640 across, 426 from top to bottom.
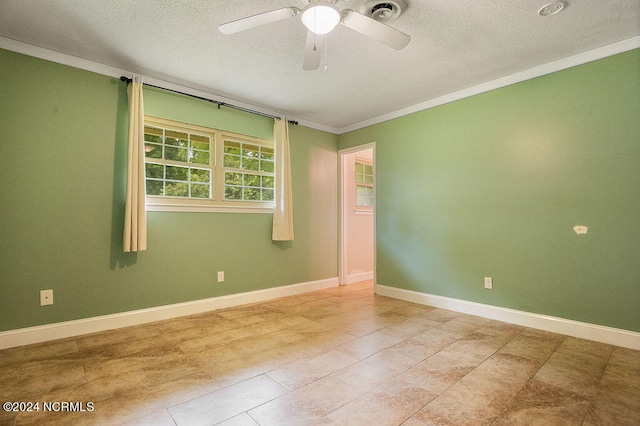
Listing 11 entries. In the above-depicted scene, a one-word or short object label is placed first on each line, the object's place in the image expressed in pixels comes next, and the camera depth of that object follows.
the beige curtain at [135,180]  2.85
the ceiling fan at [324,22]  1.63
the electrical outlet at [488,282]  3.21
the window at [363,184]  5.41
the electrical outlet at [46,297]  2.57
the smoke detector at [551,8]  2.05
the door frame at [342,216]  4.92
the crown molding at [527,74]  2.50
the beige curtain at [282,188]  4.05
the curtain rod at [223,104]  2.98
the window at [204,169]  3.24
